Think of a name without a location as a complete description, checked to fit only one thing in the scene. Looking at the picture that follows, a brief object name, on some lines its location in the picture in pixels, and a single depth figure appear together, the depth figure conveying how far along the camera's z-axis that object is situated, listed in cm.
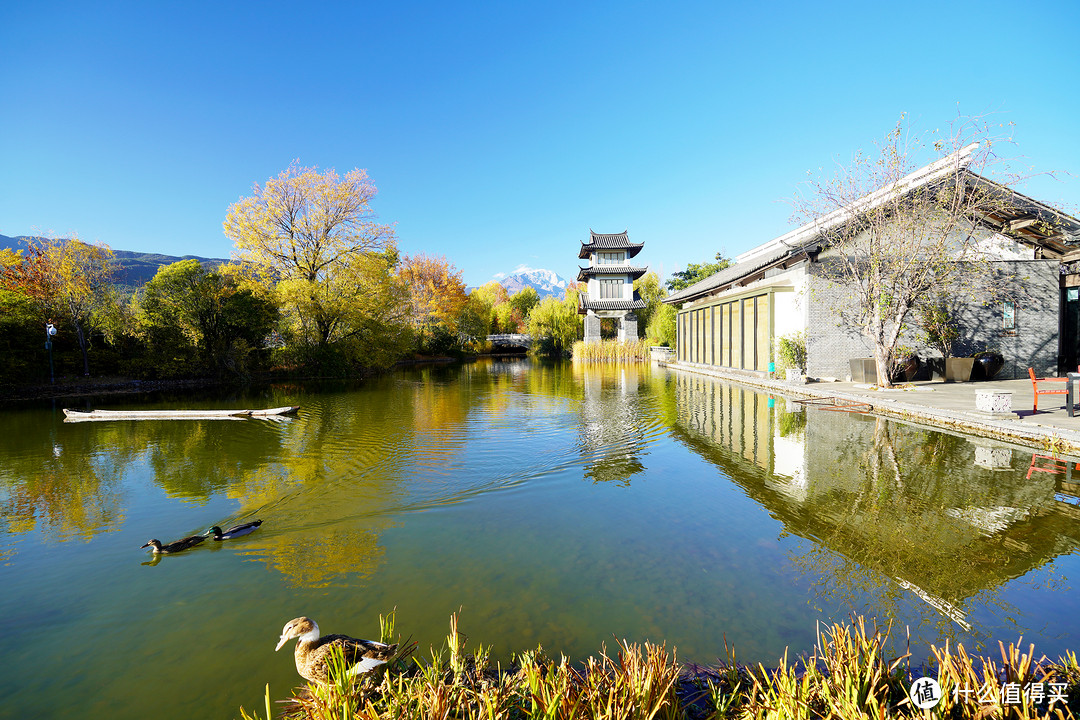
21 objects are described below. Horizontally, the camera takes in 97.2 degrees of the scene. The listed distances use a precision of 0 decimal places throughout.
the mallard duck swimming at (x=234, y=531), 489
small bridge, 4988
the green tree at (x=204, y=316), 2047
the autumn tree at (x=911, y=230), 1167
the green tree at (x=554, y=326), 4253
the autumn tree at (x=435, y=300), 3984
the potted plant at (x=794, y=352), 1518
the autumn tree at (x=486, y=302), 4781
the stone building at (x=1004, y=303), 1383
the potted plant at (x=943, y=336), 1370
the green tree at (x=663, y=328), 3216
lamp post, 1682
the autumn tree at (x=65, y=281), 1886
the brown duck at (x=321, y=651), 250
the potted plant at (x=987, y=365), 1369
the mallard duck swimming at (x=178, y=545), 463
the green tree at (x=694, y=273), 4209
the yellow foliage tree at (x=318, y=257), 2317
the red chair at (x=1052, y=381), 1122
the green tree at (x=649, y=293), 4256
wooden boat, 1202
